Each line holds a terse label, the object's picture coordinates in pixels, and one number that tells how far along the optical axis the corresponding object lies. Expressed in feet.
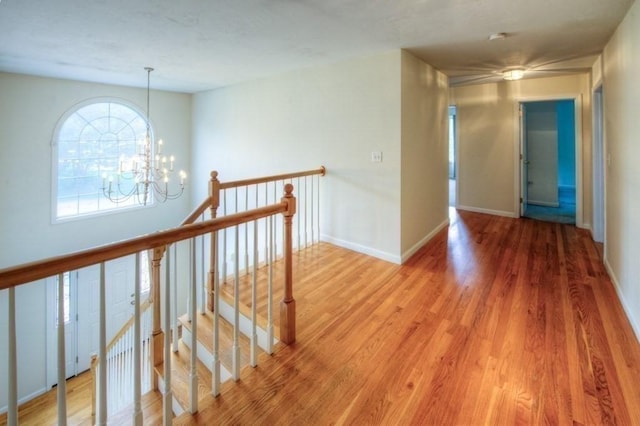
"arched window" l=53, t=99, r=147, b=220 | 16.19
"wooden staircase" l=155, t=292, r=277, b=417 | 7.07
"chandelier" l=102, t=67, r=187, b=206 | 14.19
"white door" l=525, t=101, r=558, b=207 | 22.45
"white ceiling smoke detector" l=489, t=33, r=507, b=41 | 9.92
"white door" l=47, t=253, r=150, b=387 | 15.69
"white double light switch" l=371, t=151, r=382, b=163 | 12.20
